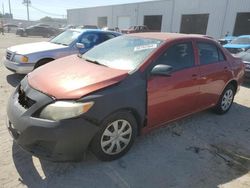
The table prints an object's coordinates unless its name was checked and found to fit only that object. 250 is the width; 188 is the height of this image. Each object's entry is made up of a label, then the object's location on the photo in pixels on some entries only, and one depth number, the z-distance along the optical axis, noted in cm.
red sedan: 205
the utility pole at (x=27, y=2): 5045
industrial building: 1954
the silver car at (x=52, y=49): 481
